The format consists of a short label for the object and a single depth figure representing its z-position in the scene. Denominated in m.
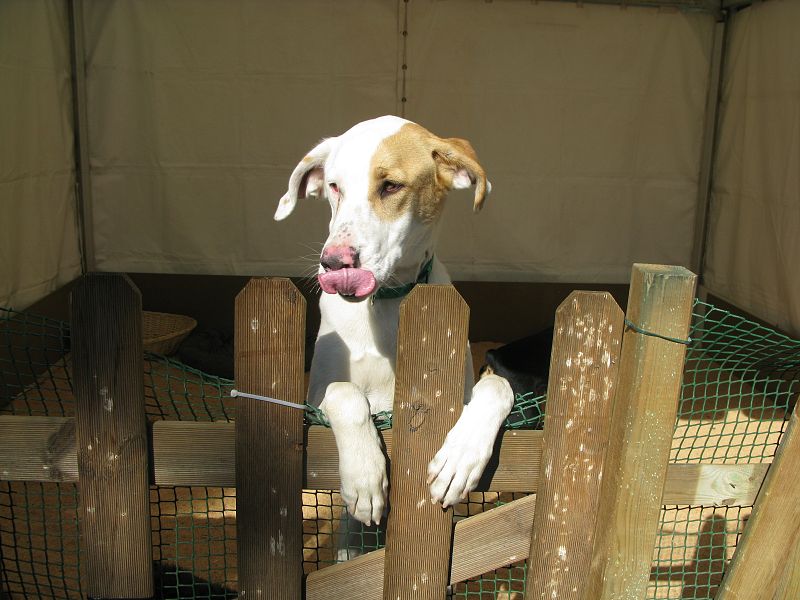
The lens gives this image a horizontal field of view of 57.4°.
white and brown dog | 2.10
